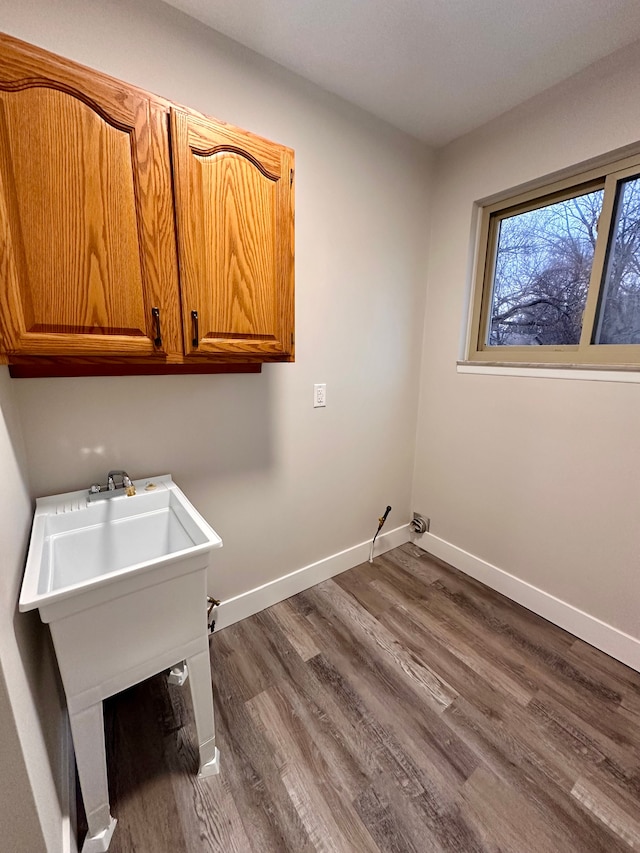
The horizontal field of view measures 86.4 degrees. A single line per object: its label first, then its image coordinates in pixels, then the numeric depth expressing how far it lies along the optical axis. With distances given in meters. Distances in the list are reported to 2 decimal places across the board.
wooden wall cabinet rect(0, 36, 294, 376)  0.82
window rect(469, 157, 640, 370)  1.48
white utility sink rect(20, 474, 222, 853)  0.81
